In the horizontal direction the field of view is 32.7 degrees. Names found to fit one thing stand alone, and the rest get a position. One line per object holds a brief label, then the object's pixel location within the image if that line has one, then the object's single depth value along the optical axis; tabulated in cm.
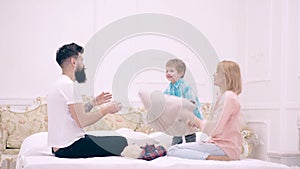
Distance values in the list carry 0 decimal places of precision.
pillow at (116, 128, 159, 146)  380
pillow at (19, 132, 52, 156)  354
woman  354
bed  308
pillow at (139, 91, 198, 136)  349
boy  392
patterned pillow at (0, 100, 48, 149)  539
